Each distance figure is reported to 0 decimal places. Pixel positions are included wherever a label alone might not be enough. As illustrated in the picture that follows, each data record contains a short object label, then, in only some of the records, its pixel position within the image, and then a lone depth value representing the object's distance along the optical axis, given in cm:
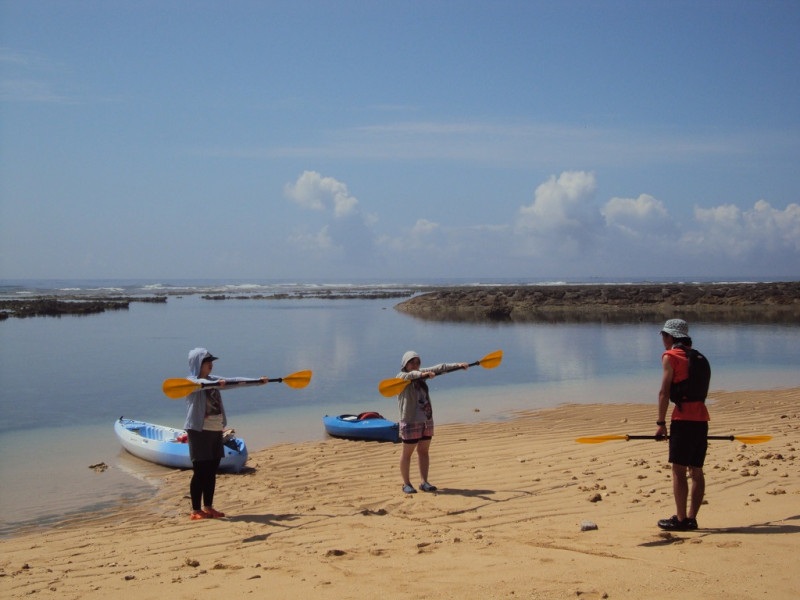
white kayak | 1140
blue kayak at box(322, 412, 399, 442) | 1379
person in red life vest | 678
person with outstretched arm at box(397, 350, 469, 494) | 948
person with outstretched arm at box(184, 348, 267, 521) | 869
